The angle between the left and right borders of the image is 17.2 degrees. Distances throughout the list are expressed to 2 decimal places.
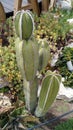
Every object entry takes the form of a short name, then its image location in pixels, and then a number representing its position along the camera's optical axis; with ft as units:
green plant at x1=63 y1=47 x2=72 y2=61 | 12.94
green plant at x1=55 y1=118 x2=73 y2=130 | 10.49
